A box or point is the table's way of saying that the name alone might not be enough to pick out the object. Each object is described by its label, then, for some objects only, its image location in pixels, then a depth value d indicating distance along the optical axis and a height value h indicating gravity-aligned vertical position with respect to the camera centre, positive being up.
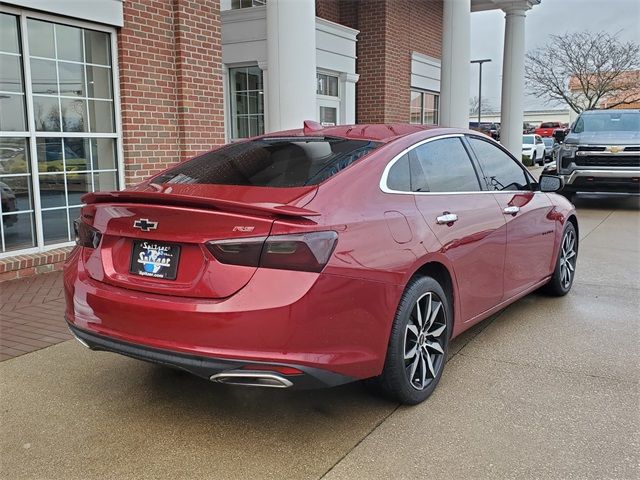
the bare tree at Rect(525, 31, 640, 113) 33.22 +3.66
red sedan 2.74 -0.60
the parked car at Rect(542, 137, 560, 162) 33.78 -0.56
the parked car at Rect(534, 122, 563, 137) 54.80 +0.83
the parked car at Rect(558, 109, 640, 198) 12.09 -0.34
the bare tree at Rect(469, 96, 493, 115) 75.69 +4.22
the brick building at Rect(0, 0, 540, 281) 6.22 +0.49
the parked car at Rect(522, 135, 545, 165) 30.41 -0.55
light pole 35.27 +4.41
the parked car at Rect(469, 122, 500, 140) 35.00 +0.63
